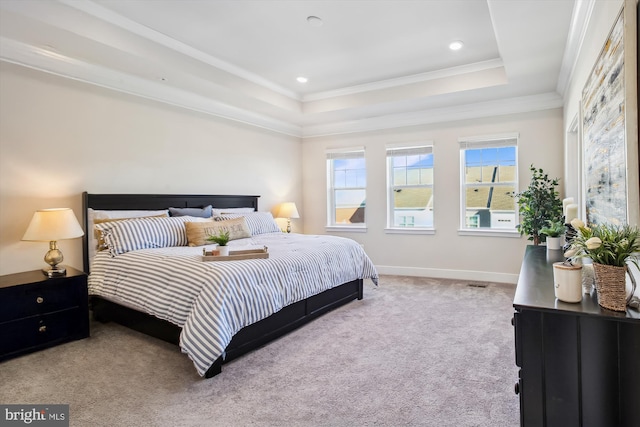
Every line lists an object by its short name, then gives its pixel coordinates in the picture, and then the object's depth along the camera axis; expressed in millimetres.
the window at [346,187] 6148
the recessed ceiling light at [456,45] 3738
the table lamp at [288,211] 5746
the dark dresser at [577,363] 1266
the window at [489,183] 5023
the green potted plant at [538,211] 3885
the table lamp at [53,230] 2936
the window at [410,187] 5598
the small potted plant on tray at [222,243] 3118
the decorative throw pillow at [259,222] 4672
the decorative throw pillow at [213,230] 3781
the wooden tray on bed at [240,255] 2977
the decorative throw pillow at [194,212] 4188
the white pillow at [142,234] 3357
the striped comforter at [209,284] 2416
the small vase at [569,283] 1428
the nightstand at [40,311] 2732
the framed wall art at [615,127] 1412
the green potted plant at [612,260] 1290
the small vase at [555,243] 2820
